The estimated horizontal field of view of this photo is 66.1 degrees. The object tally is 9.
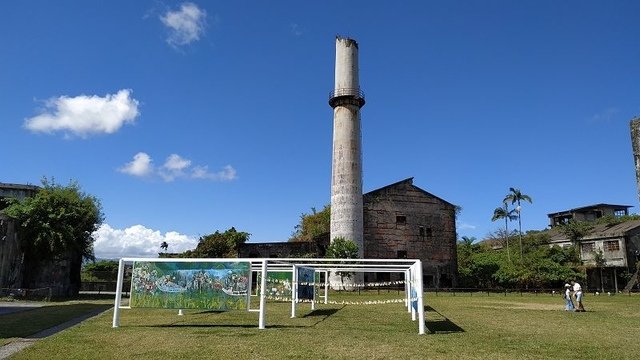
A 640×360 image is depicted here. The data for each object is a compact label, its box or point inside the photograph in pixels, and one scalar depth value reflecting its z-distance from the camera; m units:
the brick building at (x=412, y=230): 56.19
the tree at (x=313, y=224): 80.00
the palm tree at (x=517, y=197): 71.89
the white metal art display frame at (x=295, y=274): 14.86
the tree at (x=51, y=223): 37.81
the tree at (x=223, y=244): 56.78
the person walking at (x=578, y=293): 24.49
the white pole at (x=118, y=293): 16.28
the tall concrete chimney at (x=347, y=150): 52.97
